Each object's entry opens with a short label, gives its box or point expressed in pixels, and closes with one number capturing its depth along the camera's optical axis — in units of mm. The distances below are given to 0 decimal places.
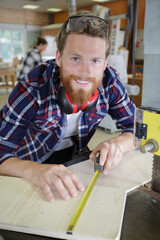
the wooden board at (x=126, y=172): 886
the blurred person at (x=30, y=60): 5121
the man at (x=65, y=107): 938
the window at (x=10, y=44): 9995
